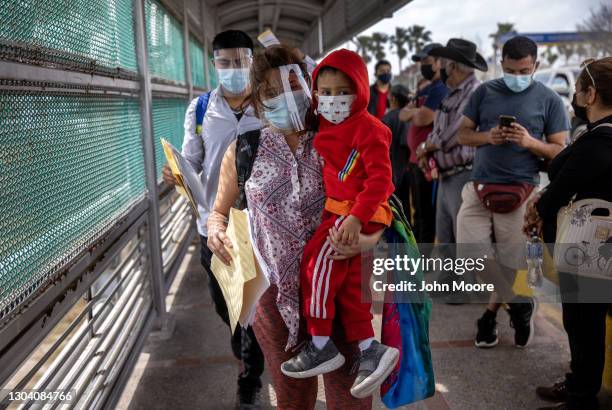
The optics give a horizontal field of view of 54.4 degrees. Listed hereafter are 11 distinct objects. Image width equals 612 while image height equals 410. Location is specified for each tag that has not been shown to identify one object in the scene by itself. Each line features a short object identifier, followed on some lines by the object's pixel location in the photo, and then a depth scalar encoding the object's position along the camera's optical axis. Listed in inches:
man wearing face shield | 131.7
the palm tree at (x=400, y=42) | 3516.2
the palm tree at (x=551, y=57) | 2743.4
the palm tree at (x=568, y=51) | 1752.0
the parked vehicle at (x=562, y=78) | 666.2
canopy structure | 281.0
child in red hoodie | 84.9
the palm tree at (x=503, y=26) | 2948.3
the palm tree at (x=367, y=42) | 3151.6
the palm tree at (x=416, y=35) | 3457.2
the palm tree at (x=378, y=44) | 3245.1
